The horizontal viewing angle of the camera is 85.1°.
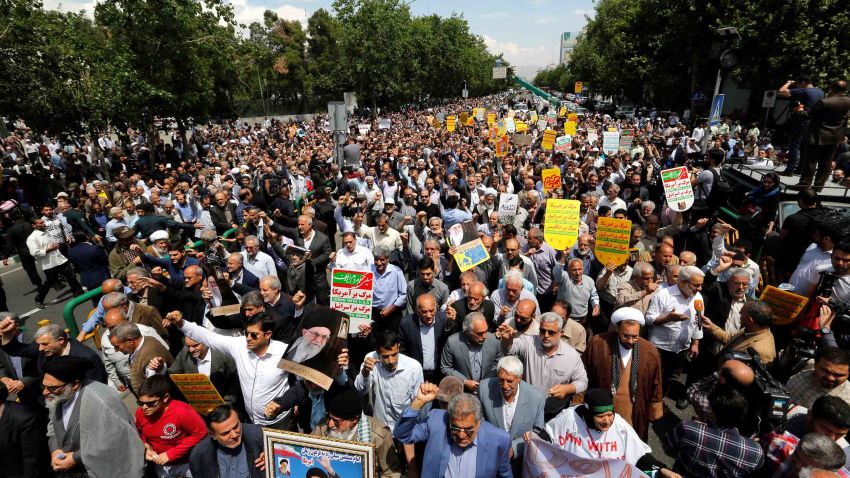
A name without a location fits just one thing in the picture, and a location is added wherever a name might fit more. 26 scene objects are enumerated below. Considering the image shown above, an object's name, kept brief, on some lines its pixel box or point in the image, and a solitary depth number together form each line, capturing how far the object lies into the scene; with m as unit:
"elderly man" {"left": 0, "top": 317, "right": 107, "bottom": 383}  4.08
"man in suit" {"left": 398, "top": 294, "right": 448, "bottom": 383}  4.55
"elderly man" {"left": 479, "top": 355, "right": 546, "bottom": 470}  3.50
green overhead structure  57.19
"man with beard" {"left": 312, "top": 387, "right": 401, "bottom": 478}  3.30
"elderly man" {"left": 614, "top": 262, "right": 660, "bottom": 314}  5.11
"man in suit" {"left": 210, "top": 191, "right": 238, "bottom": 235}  9.29
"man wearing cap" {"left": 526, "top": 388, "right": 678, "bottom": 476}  3.16
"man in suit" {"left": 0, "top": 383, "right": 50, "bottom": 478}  3.56
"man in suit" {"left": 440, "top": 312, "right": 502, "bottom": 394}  4.22
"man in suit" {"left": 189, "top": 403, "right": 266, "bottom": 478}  3.29
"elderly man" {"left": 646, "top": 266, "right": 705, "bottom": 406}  4.74
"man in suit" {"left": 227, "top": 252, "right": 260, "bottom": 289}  5.94
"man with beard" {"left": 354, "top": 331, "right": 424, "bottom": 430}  3.90
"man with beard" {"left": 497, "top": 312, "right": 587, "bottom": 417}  3.93
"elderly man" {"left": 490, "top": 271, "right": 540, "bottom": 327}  4.93
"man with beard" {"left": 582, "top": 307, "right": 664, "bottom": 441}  4.00
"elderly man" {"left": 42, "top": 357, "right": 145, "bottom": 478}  3.52
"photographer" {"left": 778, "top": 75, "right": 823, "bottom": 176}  7.72
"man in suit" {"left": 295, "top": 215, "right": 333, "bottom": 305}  6.69
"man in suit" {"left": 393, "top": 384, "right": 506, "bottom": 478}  3.08
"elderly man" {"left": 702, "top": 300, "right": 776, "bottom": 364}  4.19
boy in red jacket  3.51
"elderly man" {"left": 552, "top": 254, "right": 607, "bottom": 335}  5.44
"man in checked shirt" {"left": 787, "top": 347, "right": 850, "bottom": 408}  3.38
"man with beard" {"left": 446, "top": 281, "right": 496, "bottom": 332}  4.79
